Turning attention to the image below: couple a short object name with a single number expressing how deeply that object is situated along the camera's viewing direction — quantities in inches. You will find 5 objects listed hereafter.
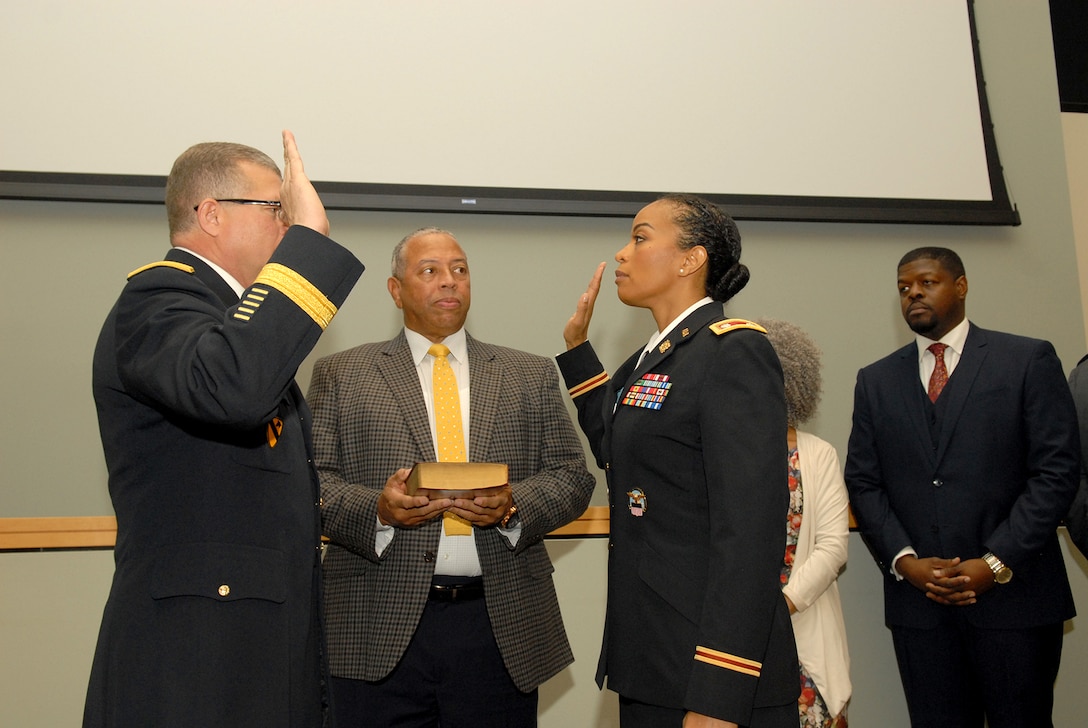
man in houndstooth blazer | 91.7
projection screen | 122.4
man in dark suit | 108.2
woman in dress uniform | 64.5
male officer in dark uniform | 54.5
